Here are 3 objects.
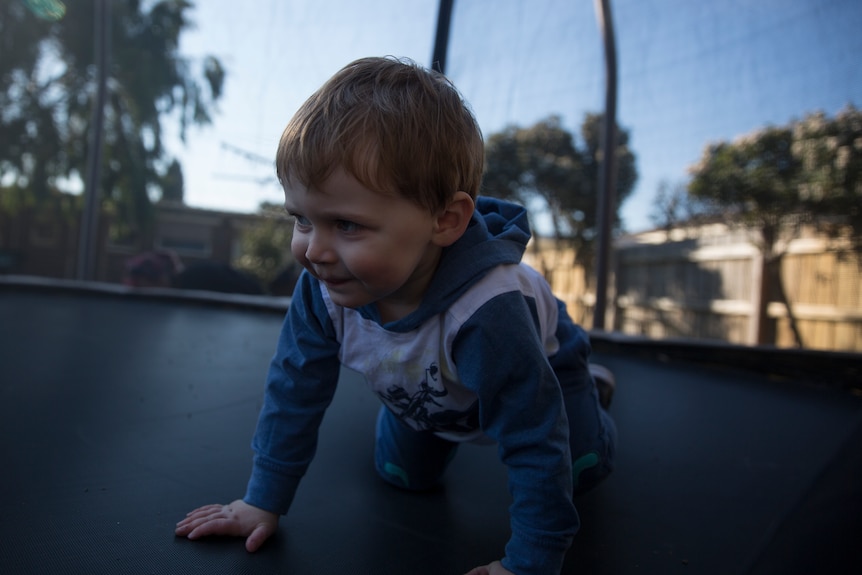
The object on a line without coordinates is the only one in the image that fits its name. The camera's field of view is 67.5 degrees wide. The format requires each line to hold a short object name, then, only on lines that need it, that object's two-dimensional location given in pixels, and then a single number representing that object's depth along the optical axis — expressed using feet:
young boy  1.80
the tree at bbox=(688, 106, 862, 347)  7.55
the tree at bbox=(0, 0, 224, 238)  10.95
